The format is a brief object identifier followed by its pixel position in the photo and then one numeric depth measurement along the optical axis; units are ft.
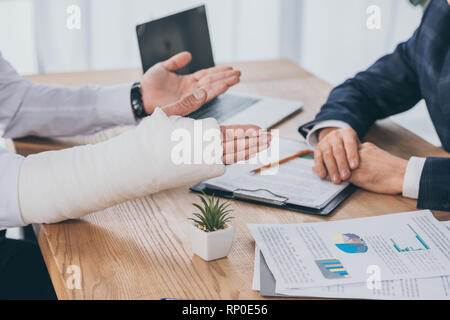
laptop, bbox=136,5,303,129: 4.15
